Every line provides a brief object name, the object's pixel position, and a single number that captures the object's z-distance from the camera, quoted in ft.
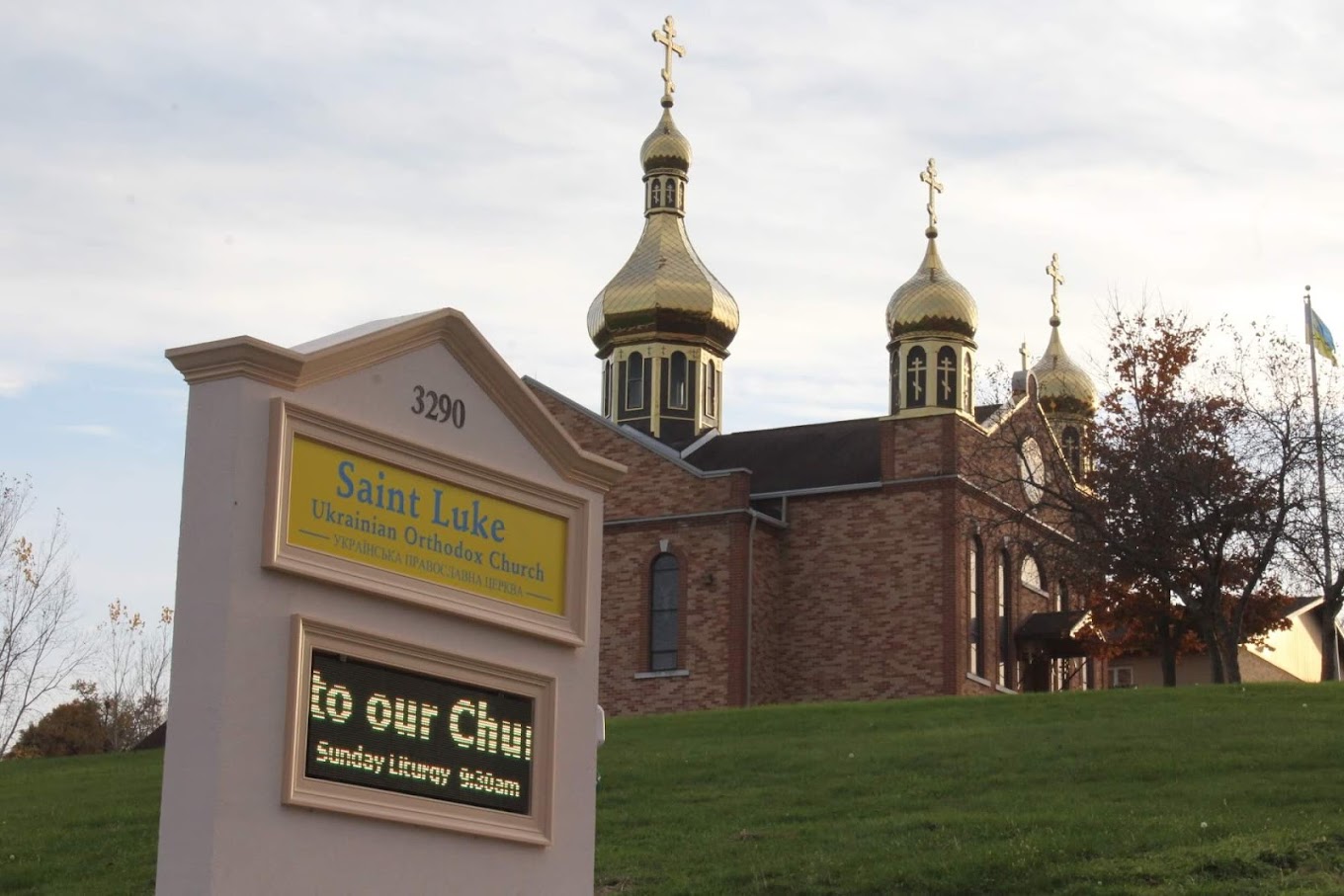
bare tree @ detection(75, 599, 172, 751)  182.60
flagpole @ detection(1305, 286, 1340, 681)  113.91
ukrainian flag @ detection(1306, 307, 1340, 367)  137.59
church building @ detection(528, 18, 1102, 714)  130.41
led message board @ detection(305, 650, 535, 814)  34.30
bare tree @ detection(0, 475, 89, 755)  150.30
